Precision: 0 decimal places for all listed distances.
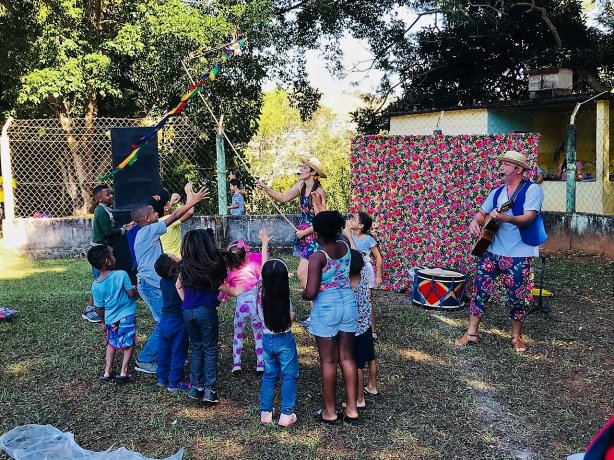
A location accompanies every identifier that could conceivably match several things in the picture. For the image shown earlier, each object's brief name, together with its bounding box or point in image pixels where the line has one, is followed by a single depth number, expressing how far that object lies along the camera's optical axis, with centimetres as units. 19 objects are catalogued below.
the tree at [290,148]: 1221
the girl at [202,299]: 435
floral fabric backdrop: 762
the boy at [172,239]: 573
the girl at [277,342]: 409
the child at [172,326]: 477
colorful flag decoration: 575
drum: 707
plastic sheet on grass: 351
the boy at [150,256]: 521
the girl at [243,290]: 488
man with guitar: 557
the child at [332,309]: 404
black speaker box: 784
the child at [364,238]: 585
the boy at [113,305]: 486
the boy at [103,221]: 642
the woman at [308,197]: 599
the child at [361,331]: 429
